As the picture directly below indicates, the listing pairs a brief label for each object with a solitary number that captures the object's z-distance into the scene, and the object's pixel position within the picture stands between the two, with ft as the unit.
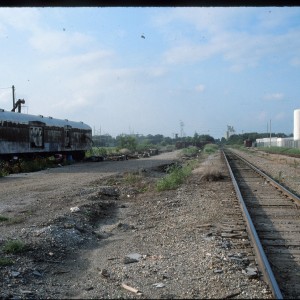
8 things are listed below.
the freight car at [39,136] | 95.14
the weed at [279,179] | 62.57
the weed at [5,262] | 20.09
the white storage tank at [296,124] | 310.24
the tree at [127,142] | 226.99
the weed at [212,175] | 64.03
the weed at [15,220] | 31.11
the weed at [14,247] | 22.39
